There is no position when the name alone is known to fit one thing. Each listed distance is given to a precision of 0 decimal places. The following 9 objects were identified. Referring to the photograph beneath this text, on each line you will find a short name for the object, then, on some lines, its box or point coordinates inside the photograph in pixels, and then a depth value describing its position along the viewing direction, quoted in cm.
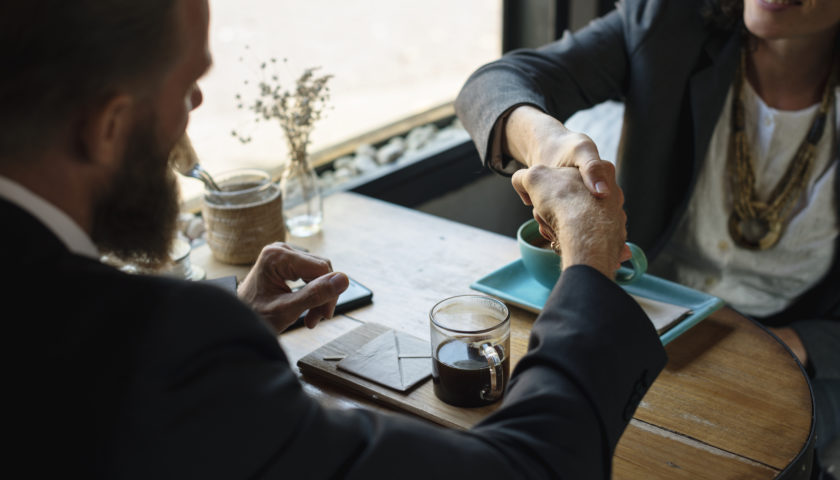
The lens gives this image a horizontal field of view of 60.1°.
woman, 161
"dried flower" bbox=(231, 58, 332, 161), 150
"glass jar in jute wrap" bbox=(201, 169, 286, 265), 140
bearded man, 54
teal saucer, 119
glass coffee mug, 94
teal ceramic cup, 120
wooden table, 89
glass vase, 157
